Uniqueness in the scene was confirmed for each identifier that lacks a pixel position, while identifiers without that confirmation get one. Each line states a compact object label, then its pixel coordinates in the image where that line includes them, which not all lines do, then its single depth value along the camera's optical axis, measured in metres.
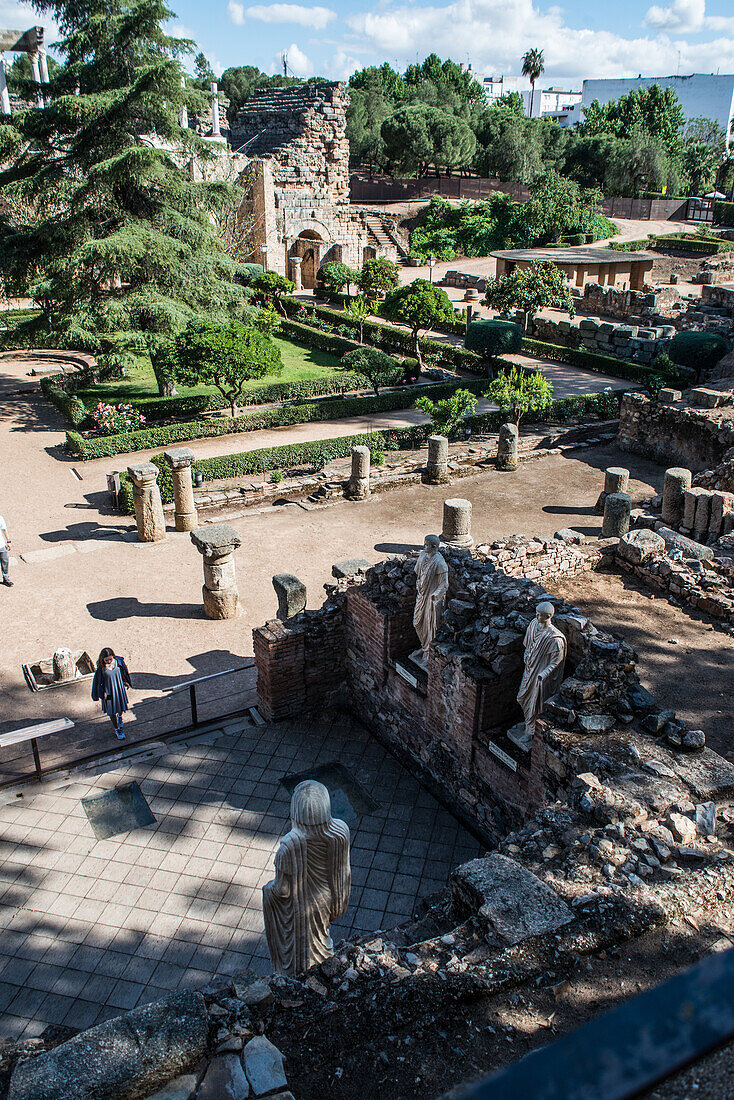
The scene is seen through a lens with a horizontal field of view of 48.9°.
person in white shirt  13.97
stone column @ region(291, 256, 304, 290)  42.84
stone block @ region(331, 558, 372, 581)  11.53
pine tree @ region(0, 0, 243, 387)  21.28
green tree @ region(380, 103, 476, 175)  59.59
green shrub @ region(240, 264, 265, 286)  37.56
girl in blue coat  9.80
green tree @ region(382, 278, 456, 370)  26.28
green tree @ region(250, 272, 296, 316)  35.53
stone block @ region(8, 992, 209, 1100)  3.72
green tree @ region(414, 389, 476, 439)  20.50
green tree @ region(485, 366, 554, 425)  21.23
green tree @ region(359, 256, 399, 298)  34.91
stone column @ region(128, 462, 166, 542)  15.41
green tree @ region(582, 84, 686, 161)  66.62
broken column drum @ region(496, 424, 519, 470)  20.48
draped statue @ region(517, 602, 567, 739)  7.40
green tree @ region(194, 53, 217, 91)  77.62
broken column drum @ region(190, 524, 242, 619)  12.52
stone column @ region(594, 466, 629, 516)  17.59
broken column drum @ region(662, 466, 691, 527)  16.03
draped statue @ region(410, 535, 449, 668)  8.73
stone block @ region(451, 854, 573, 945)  5.00
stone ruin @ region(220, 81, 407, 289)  42.38
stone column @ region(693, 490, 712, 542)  15.30
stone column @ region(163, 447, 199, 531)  16.34
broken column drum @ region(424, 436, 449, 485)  19.41
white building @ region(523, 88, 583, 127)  123.62
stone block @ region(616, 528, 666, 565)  12.53
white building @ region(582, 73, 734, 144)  100.62
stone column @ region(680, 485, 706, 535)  15.43
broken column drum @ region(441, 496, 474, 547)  15.60
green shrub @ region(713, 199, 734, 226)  56.88
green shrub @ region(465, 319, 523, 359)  27.00
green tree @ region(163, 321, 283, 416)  21.33
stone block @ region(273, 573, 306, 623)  10.97
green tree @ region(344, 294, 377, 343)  29.67
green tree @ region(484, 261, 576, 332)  31.08
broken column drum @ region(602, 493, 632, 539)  15.65
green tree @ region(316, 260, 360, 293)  38.53
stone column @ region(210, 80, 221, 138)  45.81
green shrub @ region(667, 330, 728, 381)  26.12
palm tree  97.19
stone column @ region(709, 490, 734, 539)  15.14
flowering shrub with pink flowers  21.23
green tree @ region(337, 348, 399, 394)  24.89
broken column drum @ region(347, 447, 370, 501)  18.36
